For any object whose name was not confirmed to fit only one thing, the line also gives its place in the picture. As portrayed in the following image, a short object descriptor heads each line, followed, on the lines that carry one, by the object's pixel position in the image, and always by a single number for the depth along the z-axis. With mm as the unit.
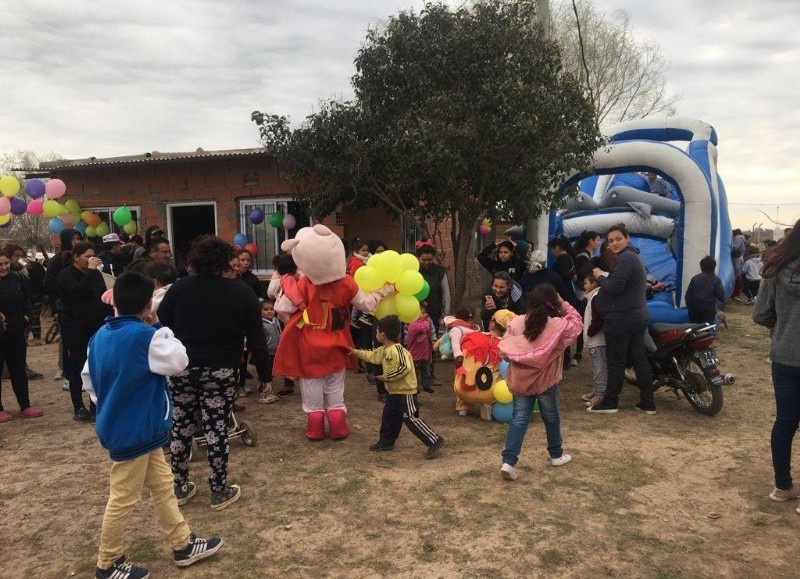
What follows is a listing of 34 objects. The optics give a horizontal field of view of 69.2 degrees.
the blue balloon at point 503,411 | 5484
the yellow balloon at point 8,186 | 9906
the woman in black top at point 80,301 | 5520
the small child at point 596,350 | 5863
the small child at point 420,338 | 6457
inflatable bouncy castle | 9930
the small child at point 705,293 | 8141
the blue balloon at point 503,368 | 5497
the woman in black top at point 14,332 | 5691
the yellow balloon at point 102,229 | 11570
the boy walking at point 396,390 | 4609
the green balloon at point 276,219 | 10195
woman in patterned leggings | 3760
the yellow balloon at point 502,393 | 5387
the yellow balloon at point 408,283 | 5312
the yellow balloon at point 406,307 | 5340
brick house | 10477
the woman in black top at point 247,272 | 6579
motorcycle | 5559
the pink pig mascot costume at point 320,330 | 5016
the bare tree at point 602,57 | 24281
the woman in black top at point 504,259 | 7289
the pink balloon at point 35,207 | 11102
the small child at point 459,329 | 5559
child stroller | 4852
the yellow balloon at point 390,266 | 5266
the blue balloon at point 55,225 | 11203
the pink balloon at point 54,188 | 10953
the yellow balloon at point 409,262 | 5410
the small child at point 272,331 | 6703
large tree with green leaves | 6906
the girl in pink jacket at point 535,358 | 4141
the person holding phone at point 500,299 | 6012
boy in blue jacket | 2852
